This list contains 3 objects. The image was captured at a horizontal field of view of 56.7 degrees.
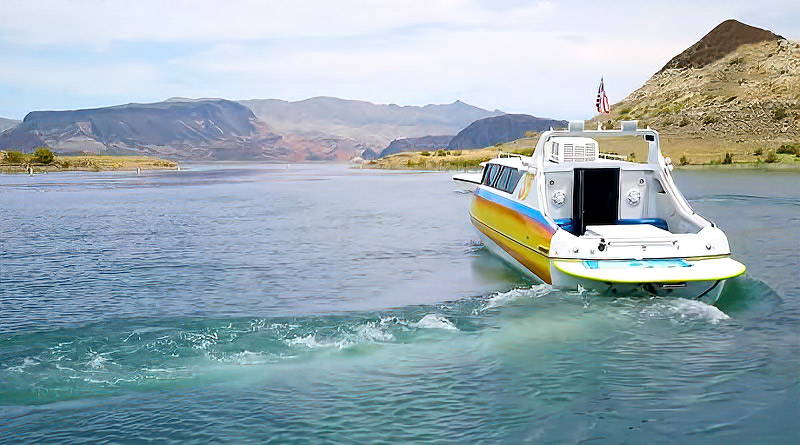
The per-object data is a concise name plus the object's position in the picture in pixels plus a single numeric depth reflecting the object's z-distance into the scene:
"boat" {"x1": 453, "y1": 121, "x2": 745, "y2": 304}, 15.35
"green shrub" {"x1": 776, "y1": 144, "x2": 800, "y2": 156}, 76.18
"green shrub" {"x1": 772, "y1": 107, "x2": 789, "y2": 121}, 89.81
